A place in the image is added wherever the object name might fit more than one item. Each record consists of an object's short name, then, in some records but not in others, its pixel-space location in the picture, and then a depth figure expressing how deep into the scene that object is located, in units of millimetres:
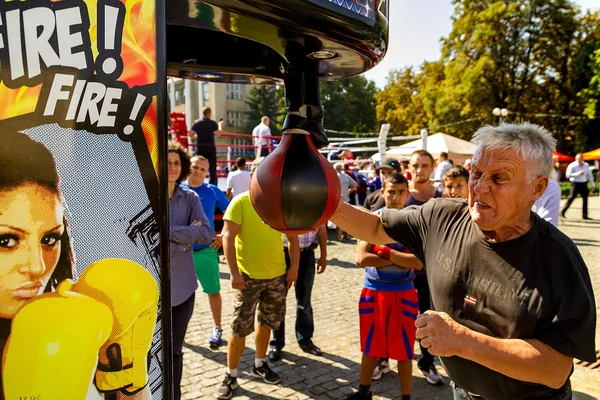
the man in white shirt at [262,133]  12508
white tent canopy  14914
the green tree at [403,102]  37281
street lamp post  23688
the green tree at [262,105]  54625
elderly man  1912
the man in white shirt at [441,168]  9938
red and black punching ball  1444
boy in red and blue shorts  4016
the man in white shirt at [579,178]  14742
